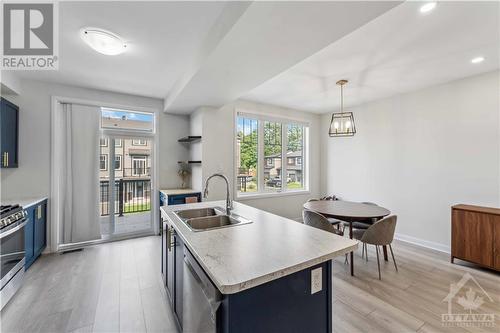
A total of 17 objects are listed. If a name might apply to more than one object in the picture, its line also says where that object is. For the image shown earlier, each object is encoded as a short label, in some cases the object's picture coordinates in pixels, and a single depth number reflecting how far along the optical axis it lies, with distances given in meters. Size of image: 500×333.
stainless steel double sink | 1.93
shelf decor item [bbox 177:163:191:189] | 4.46
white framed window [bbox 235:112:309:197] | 4.59
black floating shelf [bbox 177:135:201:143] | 4.04
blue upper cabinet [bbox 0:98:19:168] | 2.73
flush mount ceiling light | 2.02
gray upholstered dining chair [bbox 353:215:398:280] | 2.67
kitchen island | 0.97
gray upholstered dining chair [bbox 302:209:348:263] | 2.74
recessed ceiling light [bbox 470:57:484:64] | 2.66
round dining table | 2.79
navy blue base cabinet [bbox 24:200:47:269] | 2.67
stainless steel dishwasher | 1.01
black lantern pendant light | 3.37
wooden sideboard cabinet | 2.69
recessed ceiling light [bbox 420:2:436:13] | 1.72
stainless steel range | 2.04
